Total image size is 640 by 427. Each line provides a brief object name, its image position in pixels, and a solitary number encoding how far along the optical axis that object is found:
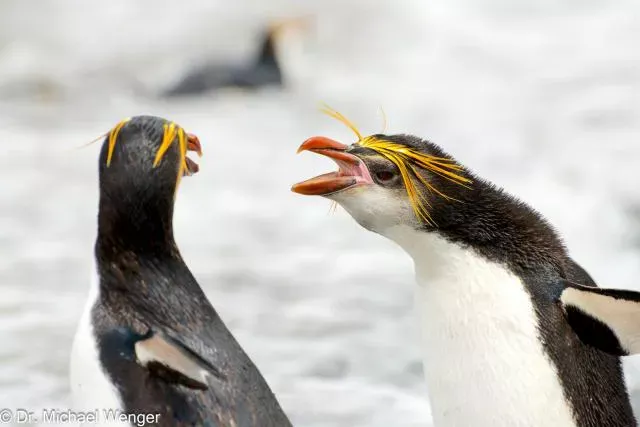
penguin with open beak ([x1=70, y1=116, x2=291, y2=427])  5.94
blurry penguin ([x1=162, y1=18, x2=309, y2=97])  24.27
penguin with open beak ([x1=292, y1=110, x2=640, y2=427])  6.61
